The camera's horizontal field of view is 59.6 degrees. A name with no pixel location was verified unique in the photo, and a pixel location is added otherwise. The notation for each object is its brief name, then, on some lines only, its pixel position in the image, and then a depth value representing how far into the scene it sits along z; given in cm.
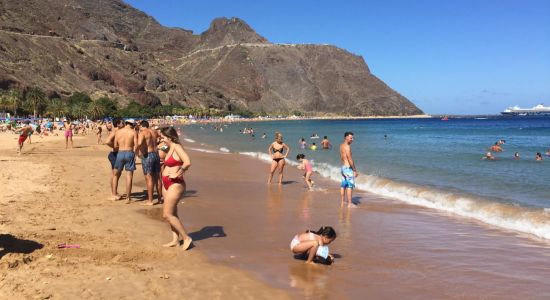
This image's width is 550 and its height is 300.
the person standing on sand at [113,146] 955
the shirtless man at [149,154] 919
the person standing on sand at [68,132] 2503
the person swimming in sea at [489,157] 2494
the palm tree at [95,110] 8297
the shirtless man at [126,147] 934
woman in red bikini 612
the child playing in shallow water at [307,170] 1294
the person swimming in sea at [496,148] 2914
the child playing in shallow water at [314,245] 595
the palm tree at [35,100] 7289
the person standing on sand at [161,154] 979
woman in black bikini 1357
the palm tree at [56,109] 7650
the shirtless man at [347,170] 1016
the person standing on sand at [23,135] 1834
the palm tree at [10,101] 6800
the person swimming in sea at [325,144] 3203
